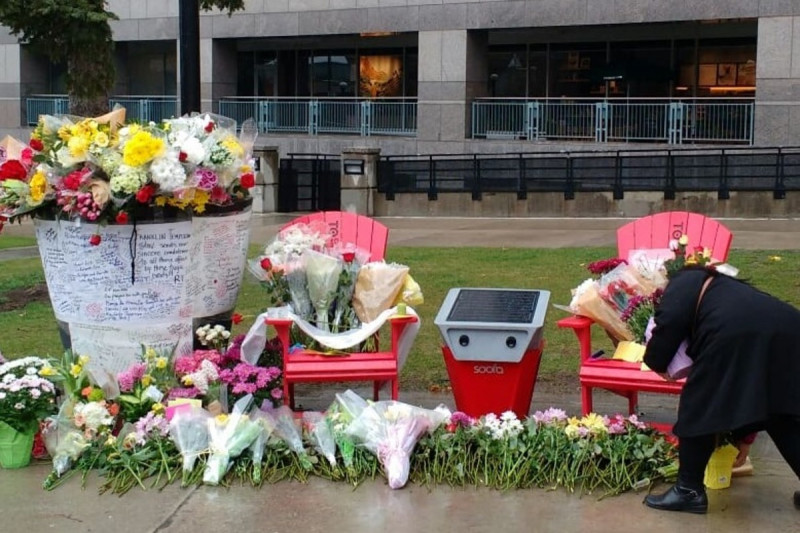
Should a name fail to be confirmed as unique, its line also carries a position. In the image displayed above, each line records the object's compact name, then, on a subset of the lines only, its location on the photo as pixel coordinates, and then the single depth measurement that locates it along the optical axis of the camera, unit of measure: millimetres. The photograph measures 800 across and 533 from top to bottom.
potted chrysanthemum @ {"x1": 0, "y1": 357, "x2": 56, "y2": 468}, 5359
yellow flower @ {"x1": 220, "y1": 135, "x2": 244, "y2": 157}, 5965
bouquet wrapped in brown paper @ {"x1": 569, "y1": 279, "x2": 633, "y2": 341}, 5684
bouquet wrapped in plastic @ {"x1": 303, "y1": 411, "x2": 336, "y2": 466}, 5320
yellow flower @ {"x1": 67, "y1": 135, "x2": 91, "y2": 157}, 5668
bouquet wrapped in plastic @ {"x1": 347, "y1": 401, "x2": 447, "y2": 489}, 5164
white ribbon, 5941
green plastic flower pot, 5441
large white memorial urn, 5887
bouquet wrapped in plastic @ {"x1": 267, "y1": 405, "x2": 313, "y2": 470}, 5332
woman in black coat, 4340
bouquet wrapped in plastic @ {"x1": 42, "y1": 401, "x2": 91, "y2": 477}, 5375
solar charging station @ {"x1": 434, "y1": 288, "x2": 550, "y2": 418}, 5520
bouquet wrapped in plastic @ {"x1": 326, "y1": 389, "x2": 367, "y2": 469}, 5309
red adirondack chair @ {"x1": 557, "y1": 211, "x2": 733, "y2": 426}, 5367
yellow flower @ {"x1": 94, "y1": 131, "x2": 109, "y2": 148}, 5707
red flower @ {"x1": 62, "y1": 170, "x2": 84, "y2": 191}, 5648
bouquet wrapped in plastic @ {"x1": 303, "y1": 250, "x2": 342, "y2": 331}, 6195
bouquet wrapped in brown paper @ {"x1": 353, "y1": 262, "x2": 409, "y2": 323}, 6242
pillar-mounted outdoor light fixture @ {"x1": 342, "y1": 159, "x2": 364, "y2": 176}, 20844
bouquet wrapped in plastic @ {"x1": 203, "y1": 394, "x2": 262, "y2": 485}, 5219
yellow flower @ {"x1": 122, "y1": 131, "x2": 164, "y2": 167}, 5590
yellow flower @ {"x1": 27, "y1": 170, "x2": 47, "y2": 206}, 5738
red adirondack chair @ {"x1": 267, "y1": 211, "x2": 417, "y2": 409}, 5688
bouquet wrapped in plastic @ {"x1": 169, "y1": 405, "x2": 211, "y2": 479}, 5316
